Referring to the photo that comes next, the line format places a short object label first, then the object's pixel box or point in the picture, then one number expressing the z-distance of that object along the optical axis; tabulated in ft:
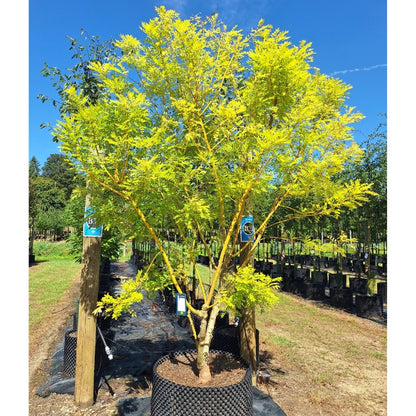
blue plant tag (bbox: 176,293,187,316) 12.21
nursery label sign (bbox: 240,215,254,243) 13.51
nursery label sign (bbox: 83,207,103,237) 12.97
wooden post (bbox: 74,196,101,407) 13.06
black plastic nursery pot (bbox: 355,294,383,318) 27.37
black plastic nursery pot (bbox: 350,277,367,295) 36.22
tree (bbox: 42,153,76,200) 195.69
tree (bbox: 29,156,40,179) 211.16
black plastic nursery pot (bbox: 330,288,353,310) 30.17
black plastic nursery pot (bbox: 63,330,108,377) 15.52
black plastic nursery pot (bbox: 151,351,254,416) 9.82
